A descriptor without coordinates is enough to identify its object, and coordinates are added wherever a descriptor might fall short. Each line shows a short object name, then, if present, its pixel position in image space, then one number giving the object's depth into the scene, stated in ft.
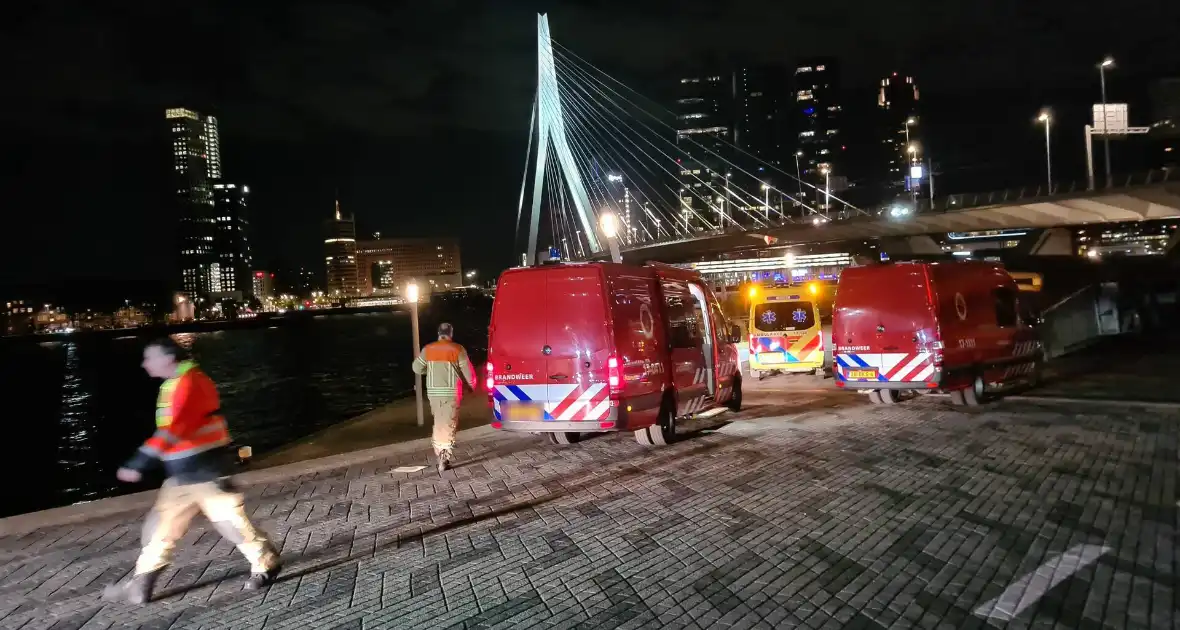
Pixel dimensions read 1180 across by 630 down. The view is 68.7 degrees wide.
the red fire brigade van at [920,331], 42.50
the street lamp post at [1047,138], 156.41
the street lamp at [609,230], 88.89
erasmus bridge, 147.64
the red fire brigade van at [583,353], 32.55
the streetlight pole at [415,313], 43.84
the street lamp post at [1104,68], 126.11
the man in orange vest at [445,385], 31.53
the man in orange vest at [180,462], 17.28
